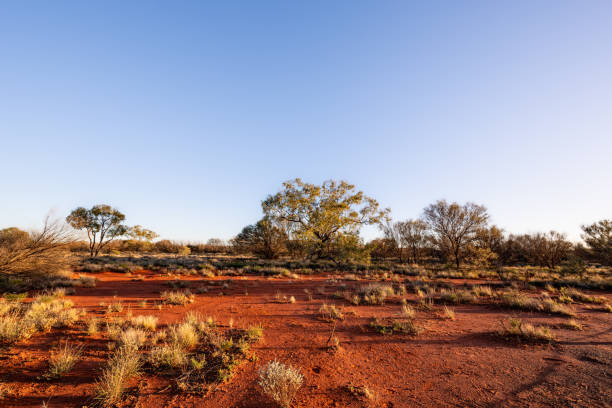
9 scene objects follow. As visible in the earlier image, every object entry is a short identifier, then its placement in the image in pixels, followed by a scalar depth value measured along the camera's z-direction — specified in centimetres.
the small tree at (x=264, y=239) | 3384
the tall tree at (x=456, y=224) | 2889
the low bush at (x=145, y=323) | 697
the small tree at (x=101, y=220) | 3534
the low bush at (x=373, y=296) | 1089
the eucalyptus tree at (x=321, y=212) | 2392
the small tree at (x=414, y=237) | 3798
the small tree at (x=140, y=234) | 3983
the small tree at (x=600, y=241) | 2214
